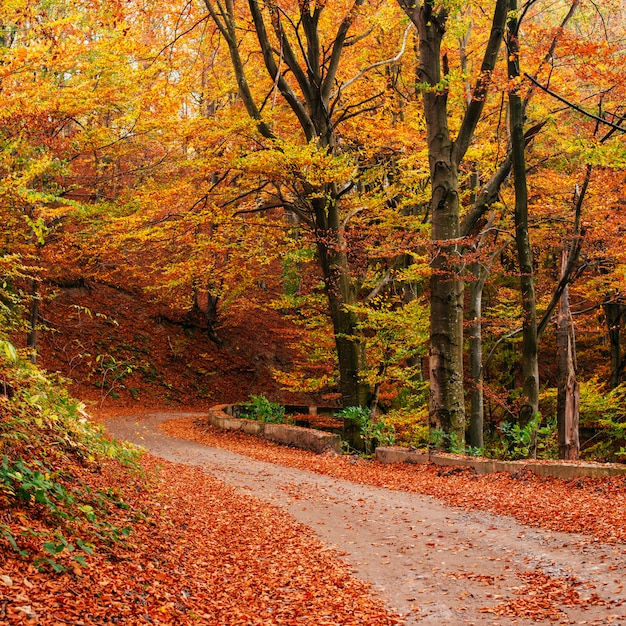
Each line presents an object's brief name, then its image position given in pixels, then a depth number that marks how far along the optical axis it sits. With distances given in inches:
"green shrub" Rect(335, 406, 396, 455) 538.6
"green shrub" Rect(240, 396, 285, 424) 661.4
